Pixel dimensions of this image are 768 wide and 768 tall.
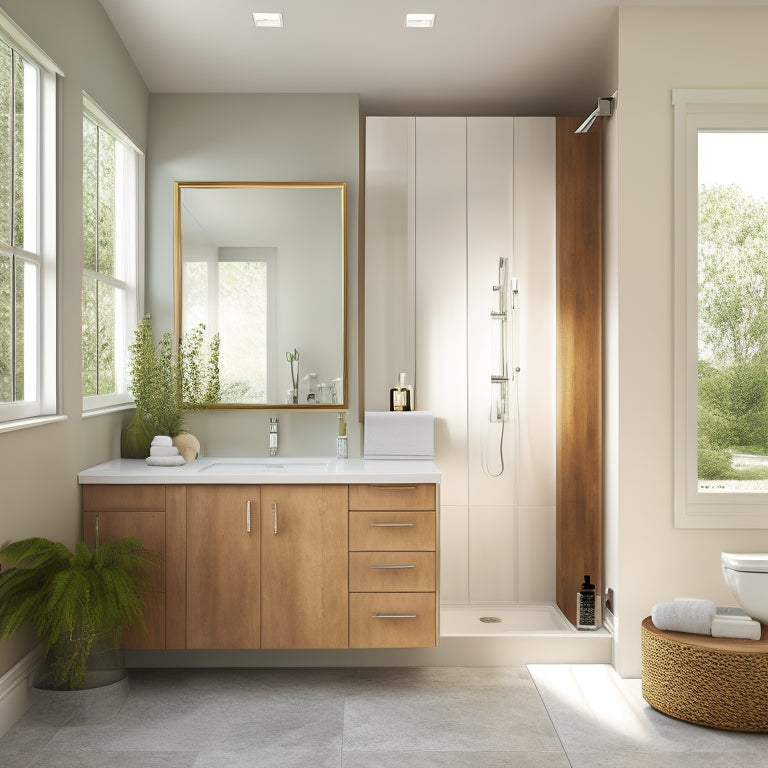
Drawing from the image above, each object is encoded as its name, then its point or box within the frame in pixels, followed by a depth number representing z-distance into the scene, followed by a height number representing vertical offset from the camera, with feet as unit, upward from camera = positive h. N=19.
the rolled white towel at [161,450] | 11.56 -1.01
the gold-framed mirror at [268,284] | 13.25 +1.58
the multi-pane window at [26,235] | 9.17 +1.73
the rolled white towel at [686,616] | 9.59 -2.84
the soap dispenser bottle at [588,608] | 11.70 -3.34
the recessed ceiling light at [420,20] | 11.01 +4.99
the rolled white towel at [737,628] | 9.43 -2.92
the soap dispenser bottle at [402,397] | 13.03 -0.28
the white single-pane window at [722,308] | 10.87 +0.98
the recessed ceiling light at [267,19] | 11.00 +4.99
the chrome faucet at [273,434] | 13.26 -0.89
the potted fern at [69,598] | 8.72 -2.42
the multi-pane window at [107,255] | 11.47 +1.91
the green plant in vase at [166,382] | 12.32 -0.03
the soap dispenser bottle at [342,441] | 13.08 -0.99
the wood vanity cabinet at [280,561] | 10.65 -2.41
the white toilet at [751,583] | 9.71 -2.47
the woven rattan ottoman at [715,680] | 9.12 -3.46
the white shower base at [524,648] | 11.42 -3.82
